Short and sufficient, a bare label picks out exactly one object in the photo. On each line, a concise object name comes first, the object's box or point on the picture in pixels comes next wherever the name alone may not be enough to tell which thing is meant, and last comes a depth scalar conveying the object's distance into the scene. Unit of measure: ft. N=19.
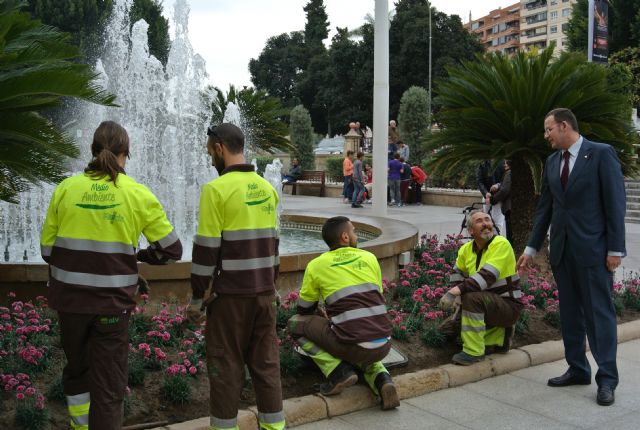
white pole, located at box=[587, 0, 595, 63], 65.57
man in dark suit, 16.69
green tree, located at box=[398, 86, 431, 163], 98.68
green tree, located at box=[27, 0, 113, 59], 129.18
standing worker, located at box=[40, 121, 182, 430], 12.02
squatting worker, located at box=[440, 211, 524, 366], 18.22
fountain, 19.69
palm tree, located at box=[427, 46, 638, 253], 26.81
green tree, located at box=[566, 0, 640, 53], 121.39
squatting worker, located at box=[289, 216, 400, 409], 15.48
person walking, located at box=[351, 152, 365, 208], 65.87
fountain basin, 18.65
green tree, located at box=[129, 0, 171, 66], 141.79
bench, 89.03
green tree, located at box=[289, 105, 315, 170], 116.78
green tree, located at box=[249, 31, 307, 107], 255.70
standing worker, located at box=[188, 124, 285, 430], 12.53
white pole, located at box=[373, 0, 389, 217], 37.68
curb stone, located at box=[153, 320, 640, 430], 14.93
